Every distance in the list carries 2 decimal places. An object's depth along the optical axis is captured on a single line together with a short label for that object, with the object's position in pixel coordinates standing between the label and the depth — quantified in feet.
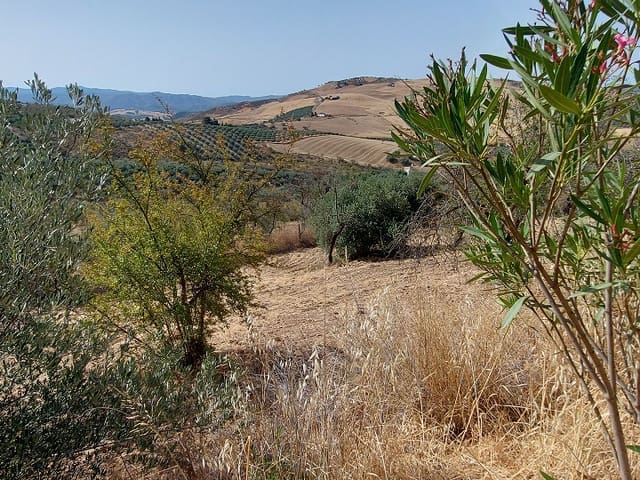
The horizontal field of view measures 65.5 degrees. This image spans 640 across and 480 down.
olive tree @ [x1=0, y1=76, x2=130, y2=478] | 6.91
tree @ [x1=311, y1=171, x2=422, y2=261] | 37.04
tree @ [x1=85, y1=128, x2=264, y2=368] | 15.94
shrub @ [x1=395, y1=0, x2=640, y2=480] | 2.89
